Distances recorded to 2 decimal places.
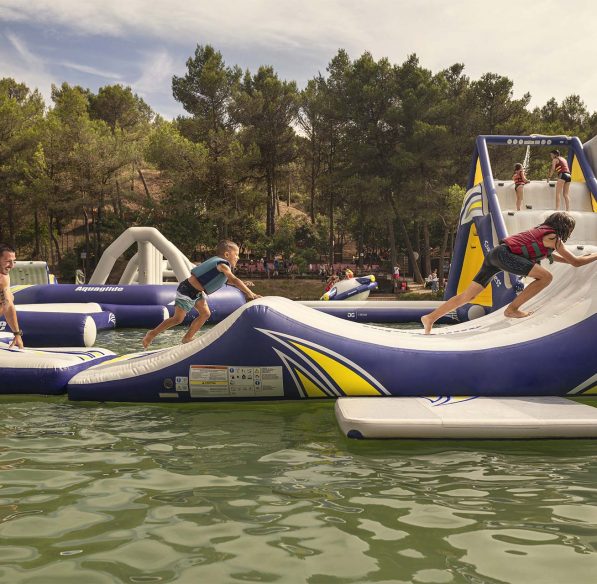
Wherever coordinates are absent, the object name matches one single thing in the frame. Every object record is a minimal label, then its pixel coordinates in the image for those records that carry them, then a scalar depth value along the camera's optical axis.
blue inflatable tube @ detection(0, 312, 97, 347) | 9.34
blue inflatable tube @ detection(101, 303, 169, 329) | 12.87
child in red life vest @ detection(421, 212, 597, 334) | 5.20
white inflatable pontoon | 3.85
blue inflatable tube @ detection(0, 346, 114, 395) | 5.46
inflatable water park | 4.02
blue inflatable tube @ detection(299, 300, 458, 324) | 13.34
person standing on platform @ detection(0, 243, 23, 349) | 6.33
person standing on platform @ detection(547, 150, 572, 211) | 10.75
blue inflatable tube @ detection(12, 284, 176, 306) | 13.40
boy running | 6.76
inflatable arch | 16.09
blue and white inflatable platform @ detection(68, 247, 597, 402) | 4.61
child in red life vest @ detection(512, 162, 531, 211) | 10.98
